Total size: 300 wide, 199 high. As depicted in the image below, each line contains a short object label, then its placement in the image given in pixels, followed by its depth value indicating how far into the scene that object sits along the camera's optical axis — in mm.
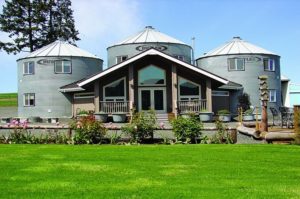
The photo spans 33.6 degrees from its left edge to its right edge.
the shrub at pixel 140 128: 16031
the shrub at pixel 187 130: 16016
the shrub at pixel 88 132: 15805
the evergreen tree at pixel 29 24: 59031
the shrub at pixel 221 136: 15961
